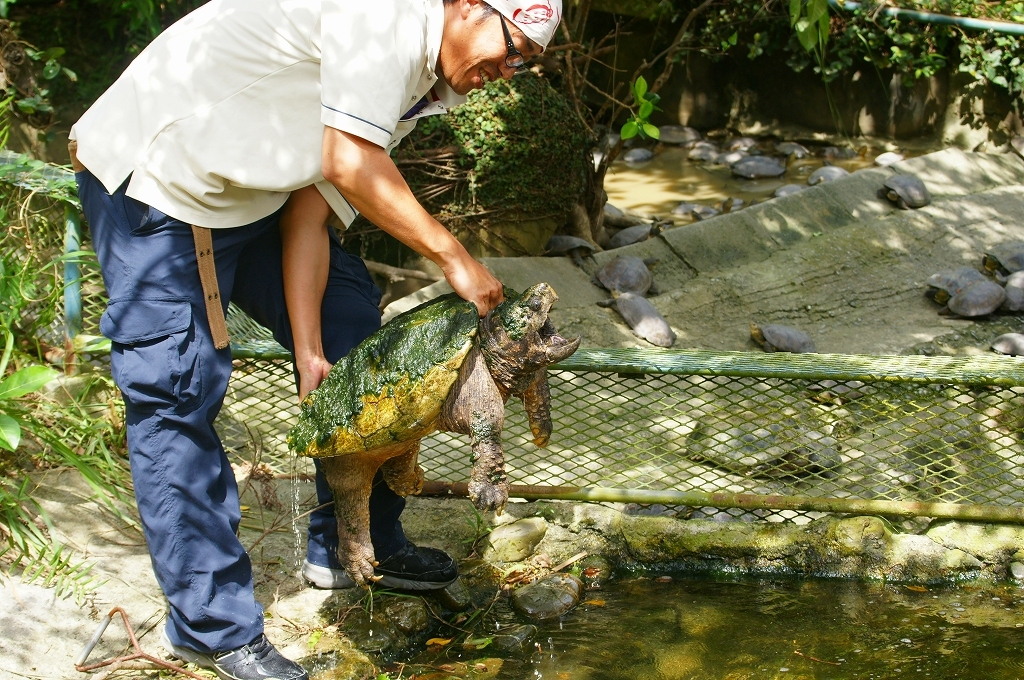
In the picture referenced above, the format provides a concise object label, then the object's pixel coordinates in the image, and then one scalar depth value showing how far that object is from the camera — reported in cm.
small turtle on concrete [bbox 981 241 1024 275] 569
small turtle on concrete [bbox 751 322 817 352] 473
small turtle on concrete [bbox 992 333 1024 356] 475
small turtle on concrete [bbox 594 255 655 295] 522
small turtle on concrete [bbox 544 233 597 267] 550
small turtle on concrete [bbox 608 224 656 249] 596
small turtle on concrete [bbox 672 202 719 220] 655
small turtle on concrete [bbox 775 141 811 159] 798
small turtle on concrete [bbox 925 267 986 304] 529
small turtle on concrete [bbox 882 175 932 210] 621
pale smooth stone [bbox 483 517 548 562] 300
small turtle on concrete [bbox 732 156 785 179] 753
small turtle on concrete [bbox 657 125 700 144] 848
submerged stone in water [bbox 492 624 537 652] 266
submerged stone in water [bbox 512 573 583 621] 279
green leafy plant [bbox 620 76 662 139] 391
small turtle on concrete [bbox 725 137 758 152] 824
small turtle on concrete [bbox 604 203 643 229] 636
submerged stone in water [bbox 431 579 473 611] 274
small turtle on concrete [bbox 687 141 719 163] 816
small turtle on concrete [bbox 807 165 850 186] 680
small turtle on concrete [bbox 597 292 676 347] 486
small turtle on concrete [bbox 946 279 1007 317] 516
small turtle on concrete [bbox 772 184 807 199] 648
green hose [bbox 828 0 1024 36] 664
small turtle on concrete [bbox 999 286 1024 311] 530
